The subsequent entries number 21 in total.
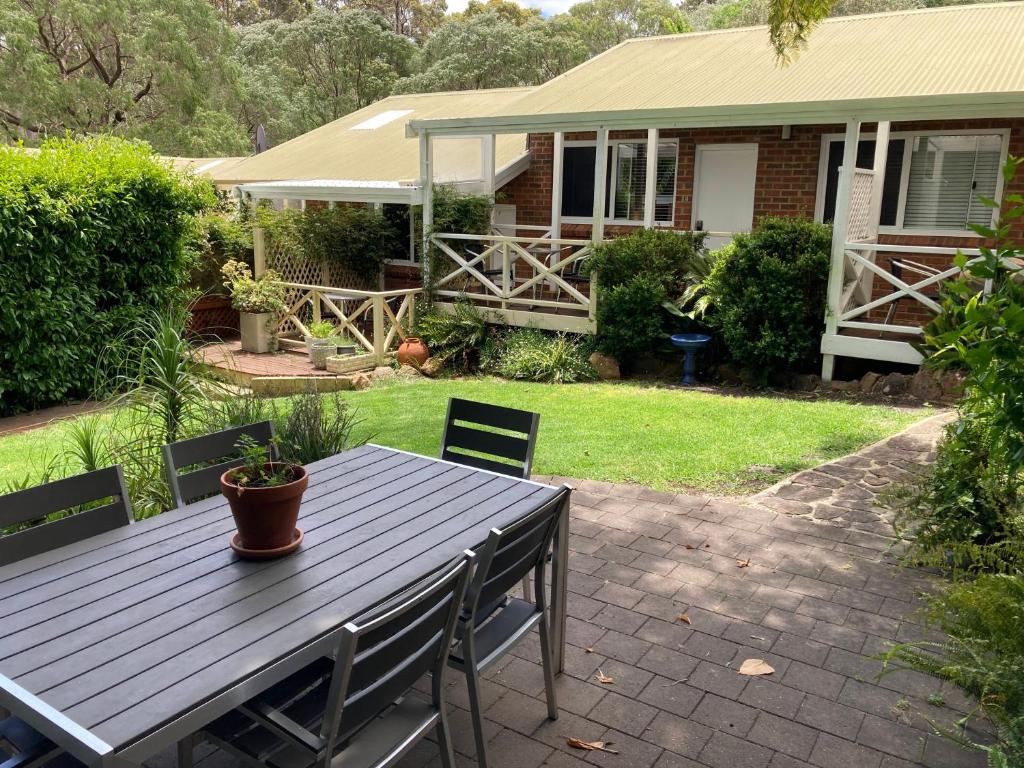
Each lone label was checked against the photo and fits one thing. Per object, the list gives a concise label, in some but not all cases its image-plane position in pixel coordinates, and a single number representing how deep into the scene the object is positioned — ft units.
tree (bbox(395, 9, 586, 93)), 115.14
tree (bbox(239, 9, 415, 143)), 119.24
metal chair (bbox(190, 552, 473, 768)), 7.58
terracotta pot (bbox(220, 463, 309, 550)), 9.37
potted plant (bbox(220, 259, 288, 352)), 42.01
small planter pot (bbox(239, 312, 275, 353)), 42.16
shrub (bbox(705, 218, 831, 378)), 31.86
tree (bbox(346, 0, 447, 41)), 151.05
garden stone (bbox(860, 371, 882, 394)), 31.50
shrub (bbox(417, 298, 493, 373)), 39.19
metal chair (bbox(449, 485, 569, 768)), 9.50
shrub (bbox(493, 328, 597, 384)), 35.68
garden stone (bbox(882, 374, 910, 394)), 30.81
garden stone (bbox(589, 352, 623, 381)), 35.94
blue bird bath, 33.81
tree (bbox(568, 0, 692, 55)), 136.87
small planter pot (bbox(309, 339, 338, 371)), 38.37
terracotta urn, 38.73
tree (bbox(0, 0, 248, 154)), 78.02
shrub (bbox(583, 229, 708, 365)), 34.78
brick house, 32.07
